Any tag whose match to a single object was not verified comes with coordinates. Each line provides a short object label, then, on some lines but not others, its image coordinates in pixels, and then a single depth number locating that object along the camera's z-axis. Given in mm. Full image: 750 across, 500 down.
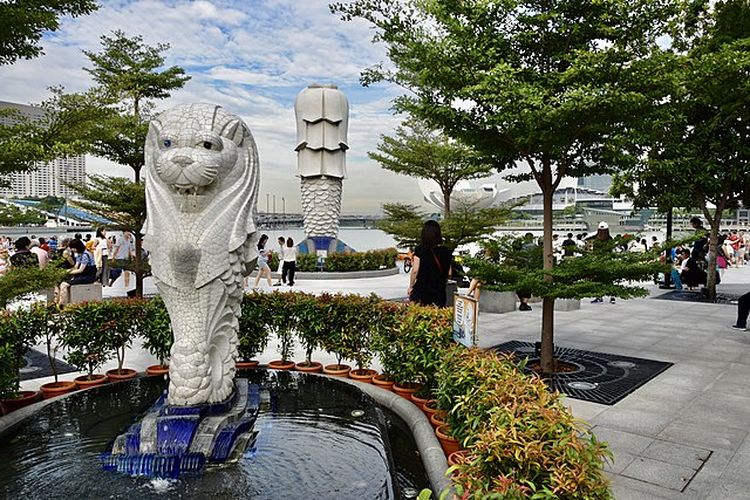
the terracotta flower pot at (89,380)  5461
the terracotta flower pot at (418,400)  4866
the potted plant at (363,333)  5648
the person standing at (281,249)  15361
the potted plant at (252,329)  6047
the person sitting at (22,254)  9328
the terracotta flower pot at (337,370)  5852
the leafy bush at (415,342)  4840
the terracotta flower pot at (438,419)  4172
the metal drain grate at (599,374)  5633
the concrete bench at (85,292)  9742
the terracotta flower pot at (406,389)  5137
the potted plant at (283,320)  6023
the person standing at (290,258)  14663
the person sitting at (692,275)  14102
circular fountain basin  3385
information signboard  4176
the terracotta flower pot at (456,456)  3283
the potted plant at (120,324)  5664
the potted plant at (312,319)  5914
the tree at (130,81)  10227
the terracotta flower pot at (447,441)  3814
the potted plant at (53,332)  5254
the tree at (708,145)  10055
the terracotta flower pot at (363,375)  5647
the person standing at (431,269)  6121
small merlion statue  4109
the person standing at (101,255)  12617
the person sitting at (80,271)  9641
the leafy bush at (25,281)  5086
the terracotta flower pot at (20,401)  4874
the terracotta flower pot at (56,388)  5230
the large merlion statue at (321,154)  18594
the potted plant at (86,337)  5480
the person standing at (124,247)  11392
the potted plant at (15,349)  4555
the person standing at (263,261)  14402
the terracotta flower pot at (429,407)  4597
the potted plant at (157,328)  5781
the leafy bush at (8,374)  4458
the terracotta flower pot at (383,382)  5355
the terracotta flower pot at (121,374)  5723
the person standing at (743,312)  8820
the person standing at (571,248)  6620
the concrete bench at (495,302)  10656
